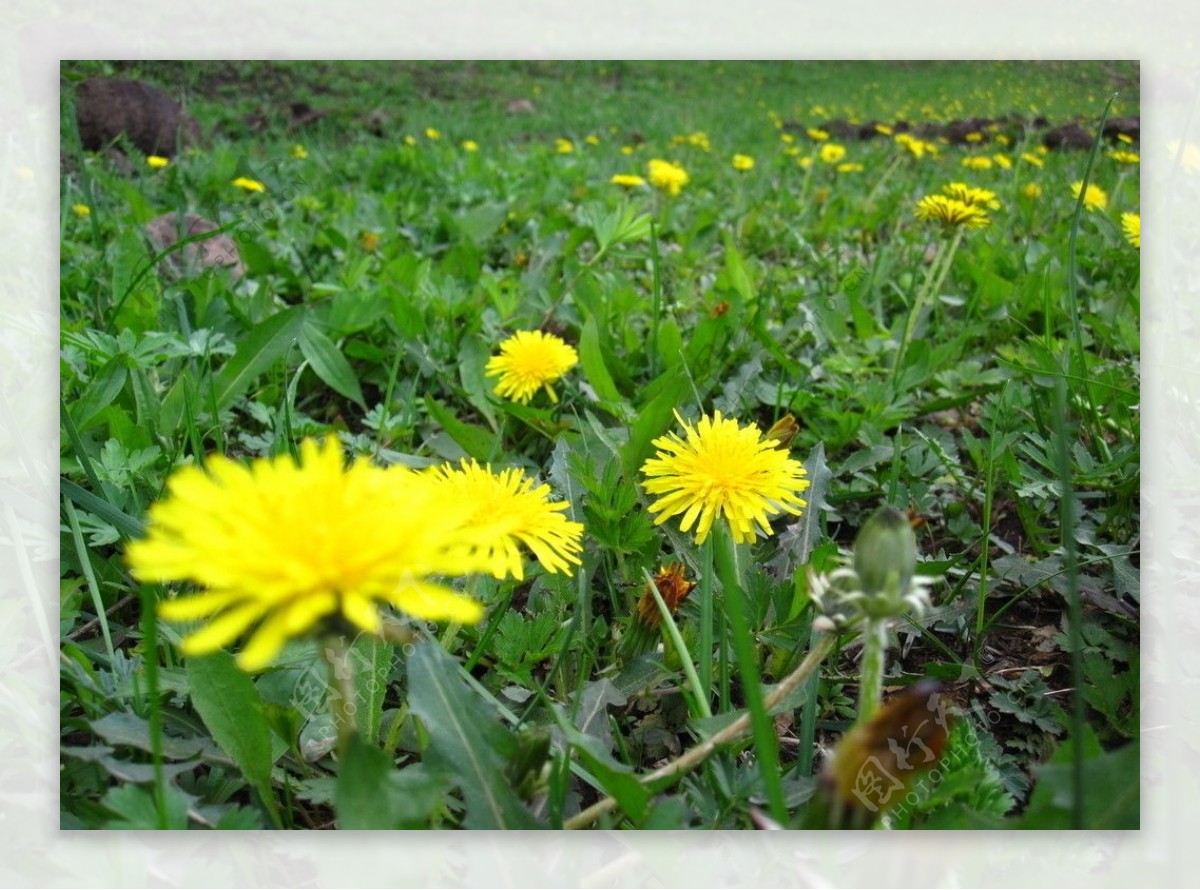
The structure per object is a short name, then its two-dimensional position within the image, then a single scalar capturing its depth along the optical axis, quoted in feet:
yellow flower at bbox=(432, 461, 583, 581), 0.83
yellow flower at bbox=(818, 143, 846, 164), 2.77
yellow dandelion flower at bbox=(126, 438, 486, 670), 0.58
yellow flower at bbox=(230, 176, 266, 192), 2.04
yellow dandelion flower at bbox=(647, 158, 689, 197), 2.02
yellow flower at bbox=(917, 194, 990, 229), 1.43
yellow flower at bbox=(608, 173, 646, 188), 2.32
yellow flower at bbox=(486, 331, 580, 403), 1.30
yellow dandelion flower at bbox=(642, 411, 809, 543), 0.90
